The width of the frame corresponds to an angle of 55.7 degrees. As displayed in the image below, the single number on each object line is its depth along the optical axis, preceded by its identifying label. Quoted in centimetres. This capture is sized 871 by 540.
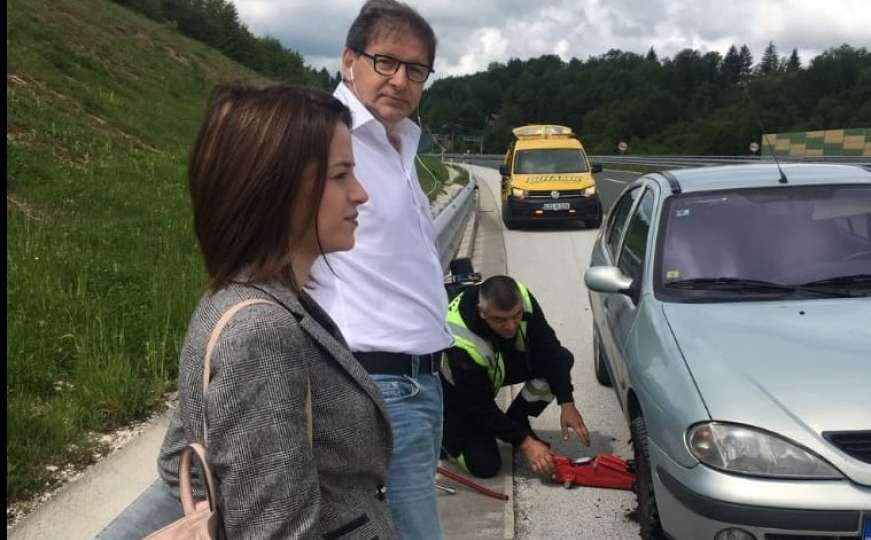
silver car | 269
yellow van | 1593
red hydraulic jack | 410
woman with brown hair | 120
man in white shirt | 203
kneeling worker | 412
